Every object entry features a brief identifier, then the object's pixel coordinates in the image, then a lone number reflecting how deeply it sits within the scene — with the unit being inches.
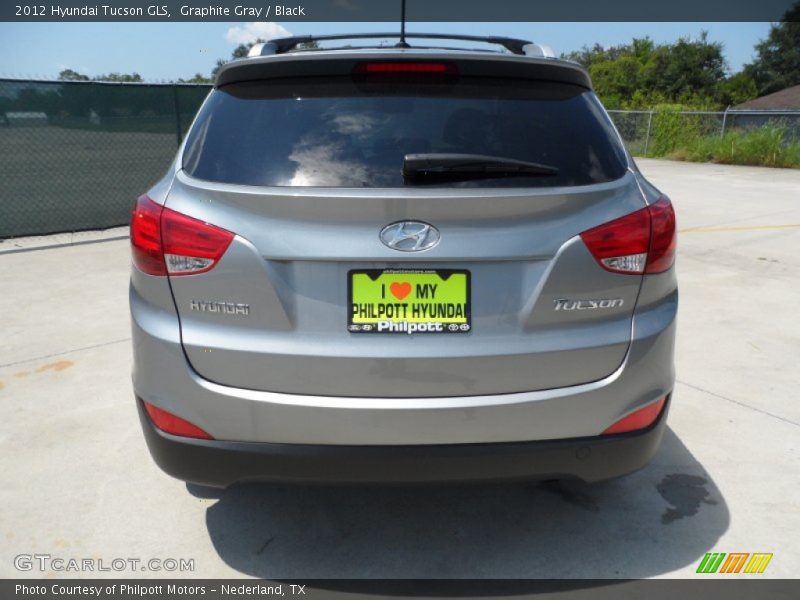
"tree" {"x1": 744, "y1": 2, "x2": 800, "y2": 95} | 2313.0
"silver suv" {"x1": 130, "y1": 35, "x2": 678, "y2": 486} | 82.7
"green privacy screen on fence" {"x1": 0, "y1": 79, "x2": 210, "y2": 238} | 346.3
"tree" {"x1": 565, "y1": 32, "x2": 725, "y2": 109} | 2197.3
